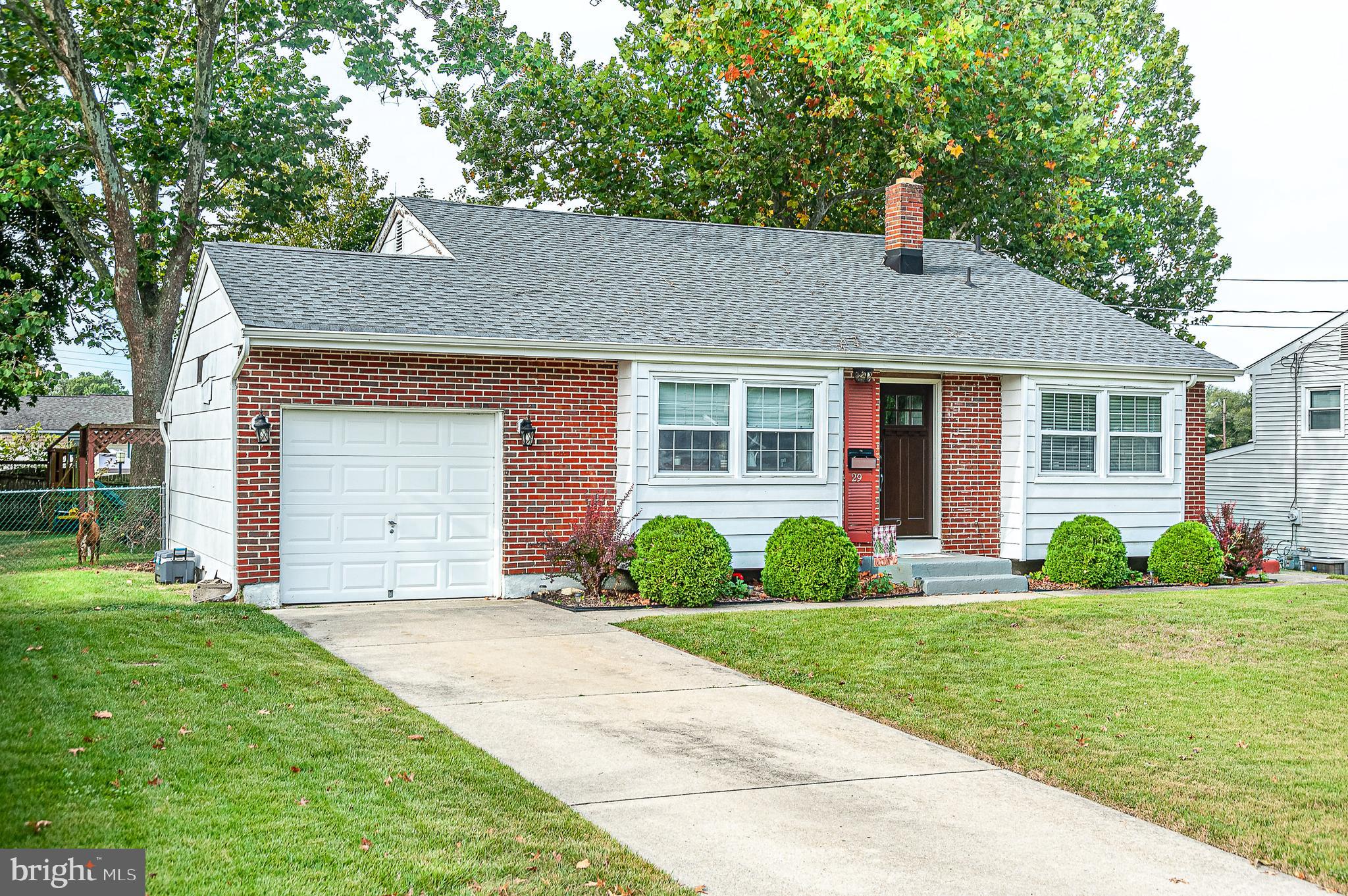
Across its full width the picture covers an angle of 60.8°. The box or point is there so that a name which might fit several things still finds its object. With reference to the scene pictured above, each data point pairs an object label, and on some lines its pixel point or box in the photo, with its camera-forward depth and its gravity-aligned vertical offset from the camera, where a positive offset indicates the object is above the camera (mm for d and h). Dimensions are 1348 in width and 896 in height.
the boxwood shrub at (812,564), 13430 -1066
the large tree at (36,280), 22875 +4260
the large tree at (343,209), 30266 +7802
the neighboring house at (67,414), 57156 +2504
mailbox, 15055 +183
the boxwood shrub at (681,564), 12859 -1047
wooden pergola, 20453 +287
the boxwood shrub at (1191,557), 15555 -1071
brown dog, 16984 -1073
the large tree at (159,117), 22719 +7377
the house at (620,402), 12734 +872
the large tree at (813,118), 24078 +8065
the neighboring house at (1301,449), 25297 +713
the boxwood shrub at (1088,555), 15188 -1042
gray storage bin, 14141 -1283
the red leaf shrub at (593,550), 12992 -911
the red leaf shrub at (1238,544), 16500 -945
